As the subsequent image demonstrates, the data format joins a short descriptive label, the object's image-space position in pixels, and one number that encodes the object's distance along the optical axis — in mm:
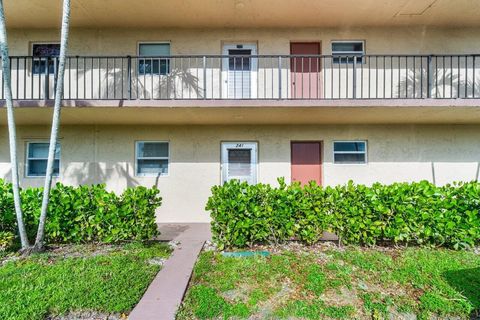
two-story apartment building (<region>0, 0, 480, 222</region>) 8148
